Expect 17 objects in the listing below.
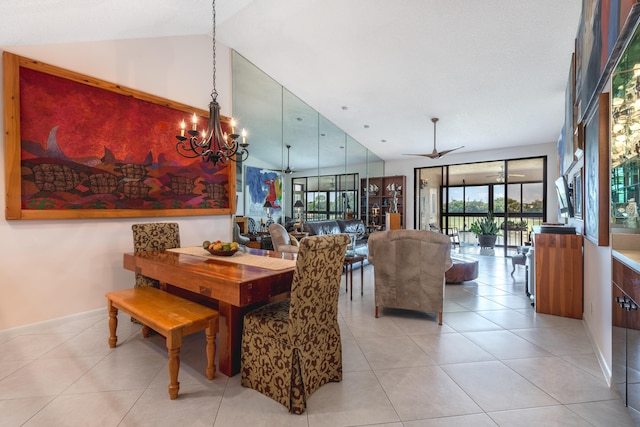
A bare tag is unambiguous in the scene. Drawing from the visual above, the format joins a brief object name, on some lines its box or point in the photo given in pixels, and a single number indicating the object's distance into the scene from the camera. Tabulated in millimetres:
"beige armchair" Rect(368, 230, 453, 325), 2848
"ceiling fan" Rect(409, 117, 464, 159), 5797
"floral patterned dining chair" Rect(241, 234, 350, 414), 1624
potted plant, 7418
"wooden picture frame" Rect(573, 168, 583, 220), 3162
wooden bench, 1739
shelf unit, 9336
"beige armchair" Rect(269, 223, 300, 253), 4230
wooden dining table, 1714
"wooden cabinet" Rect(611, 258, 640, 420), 1321
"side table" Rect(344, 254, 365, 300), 3804
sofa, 5575
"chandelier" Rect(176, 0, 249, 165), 2646
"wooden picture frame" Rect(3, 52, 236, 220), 2559
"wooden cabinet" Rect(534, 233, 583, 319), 3008
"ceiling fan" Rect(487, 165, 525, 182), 7843
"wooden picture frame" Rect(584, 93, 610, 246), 1894
